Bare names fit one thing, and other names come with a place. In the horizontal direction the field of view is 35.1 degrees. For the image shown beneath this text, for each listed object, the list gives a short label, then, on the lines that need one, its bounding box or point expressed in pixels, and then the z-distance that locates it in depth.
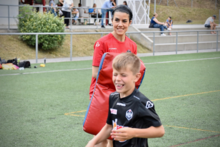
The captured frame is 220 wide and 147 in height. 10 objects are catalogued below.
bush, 19.05
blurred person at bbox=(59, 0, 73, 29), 22.48
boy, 2.72
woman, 4.07
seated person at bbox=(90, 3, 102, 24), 26.11
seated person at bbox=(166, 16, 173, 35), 27.92
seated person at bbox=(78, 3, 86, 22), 30.50
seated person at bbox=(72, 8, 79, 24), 24.36
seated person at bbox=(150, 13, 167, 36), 25.20
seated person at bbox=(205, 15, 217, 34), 29.50
